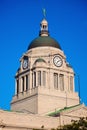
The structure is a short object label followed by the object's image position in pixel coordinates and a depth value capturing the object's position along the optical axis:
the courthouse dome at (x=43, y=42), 94.62
